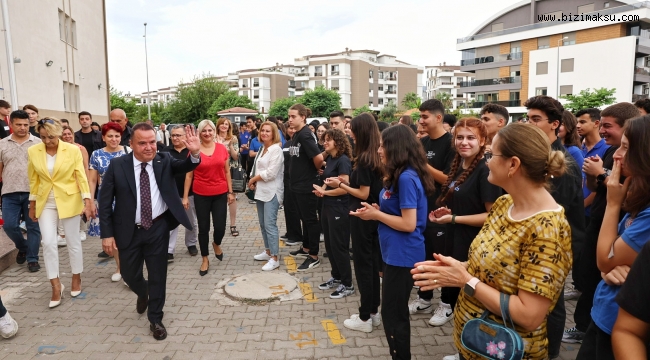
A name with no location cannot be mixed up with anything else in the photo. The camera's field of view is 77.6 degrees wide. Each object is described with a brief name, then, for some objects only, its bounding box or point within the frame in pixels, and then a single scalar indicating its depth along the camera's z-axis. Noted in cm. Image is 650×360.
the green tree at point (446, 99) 5490
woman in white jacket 600
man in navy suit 409
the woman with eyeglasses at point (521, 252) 179
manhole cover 500
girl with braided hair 338
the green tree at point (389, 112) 5442
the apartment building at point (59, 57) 1376
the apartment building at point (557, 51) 4066
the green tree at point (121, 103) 4323
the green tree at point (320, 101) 5509
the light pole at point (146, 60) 4429
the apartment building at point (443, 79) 10162
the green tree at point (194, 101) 5419
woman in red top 591
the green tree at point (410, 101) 6005
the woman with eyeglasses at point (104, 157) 557
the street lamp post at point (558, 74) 4306
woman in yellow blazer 484
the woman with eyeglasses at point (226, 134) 842
